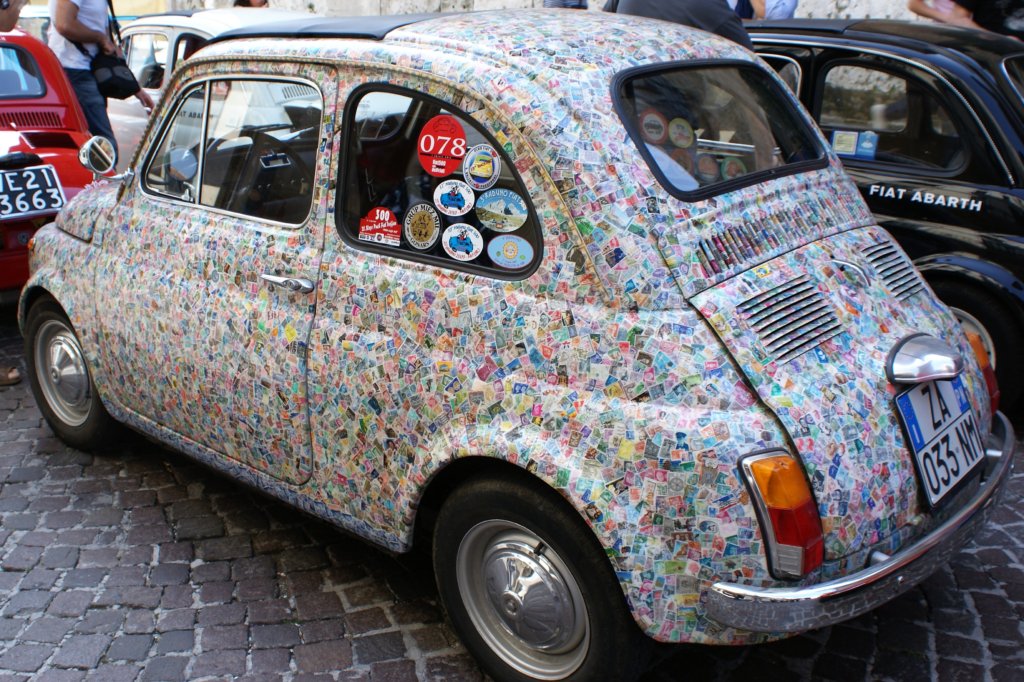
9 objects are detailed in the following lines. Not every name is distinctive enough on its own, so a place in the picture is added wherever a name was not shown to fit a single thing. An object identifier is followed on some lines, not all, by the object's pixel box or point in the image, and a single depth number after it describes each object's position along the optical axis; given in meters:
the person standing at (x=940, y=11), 6.75
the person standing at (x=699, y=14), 4.68
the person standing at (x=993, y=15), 6.48
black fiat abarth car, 4.55
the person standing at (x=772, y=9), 7.80
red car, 5.66
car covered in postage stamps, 2.39
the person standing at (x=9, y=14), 7.50
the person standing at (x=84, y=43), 7.42
